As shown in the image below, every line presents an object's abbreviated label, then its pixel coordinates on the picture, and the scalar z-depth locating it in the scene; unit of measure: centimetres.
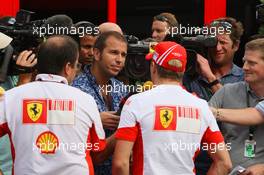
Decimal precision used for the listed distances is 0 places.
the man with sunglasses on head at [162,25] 1030
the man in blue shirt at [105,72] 795
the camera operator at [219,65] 866
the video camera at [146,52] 818
